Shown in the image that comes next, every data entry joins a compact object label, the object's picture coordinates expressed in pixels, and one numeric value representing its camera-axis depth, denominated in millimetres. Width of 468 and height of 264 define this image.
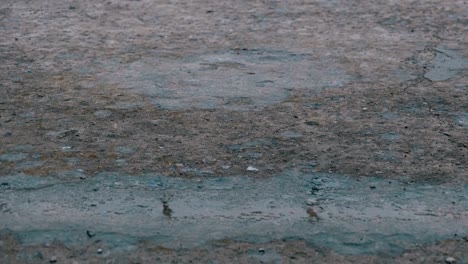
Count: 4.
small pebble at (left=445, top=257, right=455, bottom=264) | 2504
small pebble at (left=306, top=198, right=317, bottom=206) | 2871
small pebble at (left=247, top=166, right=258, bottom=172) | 3086
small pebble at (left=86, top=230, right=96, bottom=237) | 2643
